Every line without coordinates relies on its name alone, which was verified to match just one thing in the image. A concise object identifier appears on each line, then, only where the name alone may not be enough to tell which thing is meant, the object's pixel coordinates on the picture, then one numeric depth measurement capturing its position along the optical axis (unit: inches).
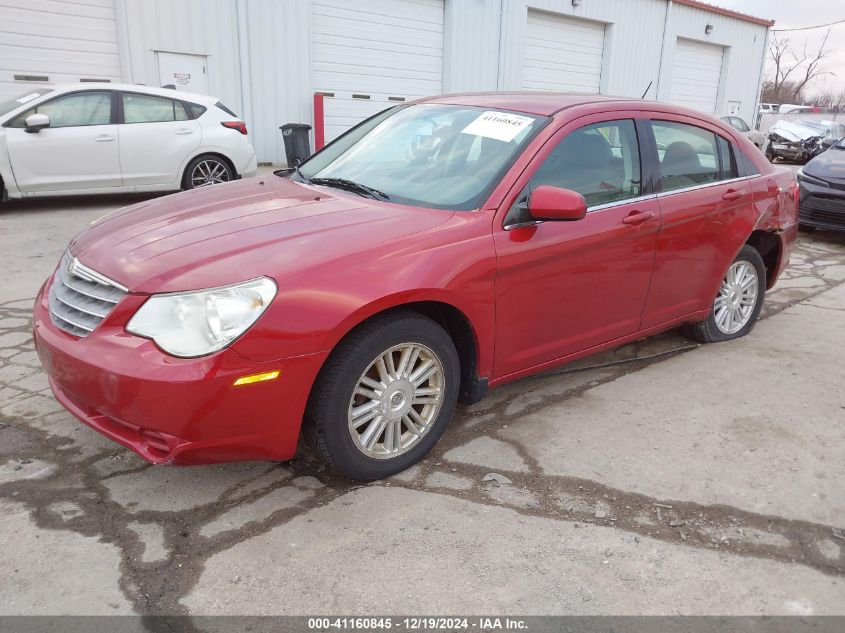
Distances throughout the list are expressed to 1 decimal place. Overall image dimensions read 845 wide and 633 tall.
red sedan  96.3
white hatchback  311.0
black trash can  469.4
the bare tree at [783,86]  2503.8
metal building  447.2
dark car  323.0
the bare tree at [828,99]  2744.1
